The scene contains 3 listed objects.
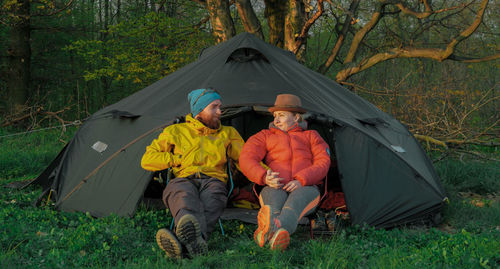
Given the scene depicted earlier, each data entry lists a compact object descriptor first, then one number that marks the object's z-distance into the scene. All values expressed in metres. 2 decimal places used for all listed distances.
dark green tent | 3.94
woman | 3.19
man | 3.31
